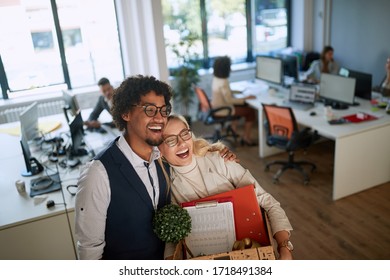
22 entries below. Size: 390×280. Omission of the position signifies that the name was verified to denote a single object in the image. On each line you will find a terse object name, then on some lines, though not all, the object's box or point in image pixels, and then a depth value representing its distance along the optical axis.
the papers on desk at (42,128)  4.85
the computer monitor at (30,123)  3.80
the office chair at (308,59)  7.05
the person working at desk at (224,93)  5.61
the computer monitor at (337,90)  4.64
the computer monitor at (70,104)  4.33
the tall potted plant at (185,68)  6.40
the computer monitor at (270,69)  5.73
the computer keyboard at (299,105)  4.86
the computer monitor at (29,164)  3.38
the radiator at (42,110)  6.03
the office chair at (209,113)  5.59
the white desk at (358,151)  4.09
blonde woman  1.87
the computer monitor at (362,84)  4.70
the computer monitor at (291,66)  5.85
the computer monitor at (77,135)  3.62
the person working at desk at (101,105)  4.70
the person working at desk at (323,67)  5.94
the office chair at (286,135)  4.45
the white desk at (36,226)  2.79
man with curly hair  1.60
